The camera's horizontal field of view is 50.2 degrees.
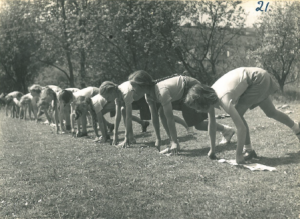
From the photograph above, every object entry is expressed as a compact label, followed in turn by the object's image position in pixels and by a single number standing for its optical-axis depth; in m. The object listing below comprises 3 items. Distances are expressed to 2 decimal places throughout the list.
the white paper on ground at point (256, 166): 4.62
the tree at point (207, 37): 19.17
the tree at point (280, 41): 13.63
